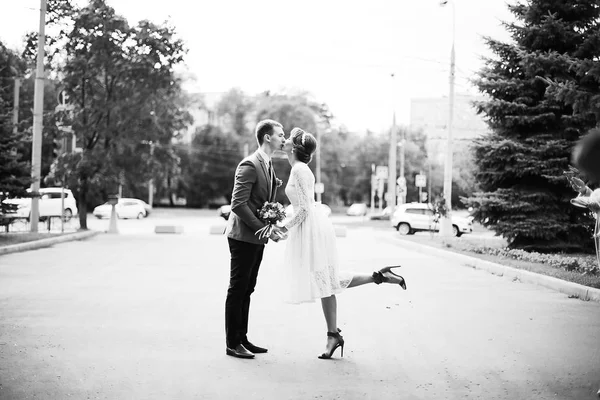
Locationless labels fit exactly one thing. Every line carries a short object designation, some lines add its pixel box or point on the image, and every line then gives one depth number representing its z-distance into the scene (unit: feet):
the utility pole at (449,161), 89.26
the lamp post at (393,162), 143.84
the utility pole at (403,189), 157.21
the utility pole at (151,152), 102.49
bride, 20.68
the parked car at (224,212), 176.04
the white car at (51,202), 130.11
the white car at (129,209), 179.01
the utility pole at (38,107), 80.20
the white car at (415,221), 117.91
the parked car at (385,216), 175.11
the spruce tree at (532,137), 64.49
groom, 20.26
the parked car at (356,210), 236.22
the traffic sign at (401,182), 156.59
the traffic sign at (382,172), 155.63
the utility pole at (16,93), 125.21
